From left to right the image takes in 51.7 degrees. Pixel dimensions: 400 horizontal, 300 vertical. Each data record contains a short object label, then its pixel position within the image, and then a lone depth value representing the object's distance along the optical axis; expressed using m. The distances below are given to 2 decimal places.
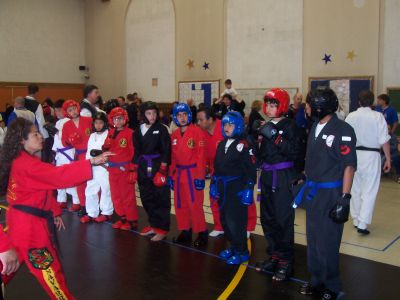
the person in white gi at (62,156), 6.90
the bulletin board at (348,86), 10.98
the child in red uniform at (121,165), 5.77
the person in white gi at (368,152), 5.50
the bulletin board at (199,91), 14.27
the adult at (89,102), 6.90
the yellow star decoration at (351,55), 11.19
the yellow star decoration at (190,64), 14.97
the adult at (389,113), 9.28
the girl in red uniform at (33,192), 2.84
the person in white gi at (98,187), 6.12
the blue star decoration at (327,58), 11.61
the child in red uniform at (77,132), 6.53
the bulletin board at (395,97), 10.56
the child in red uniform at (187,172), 5.12
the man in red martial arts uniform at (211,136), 5.67
